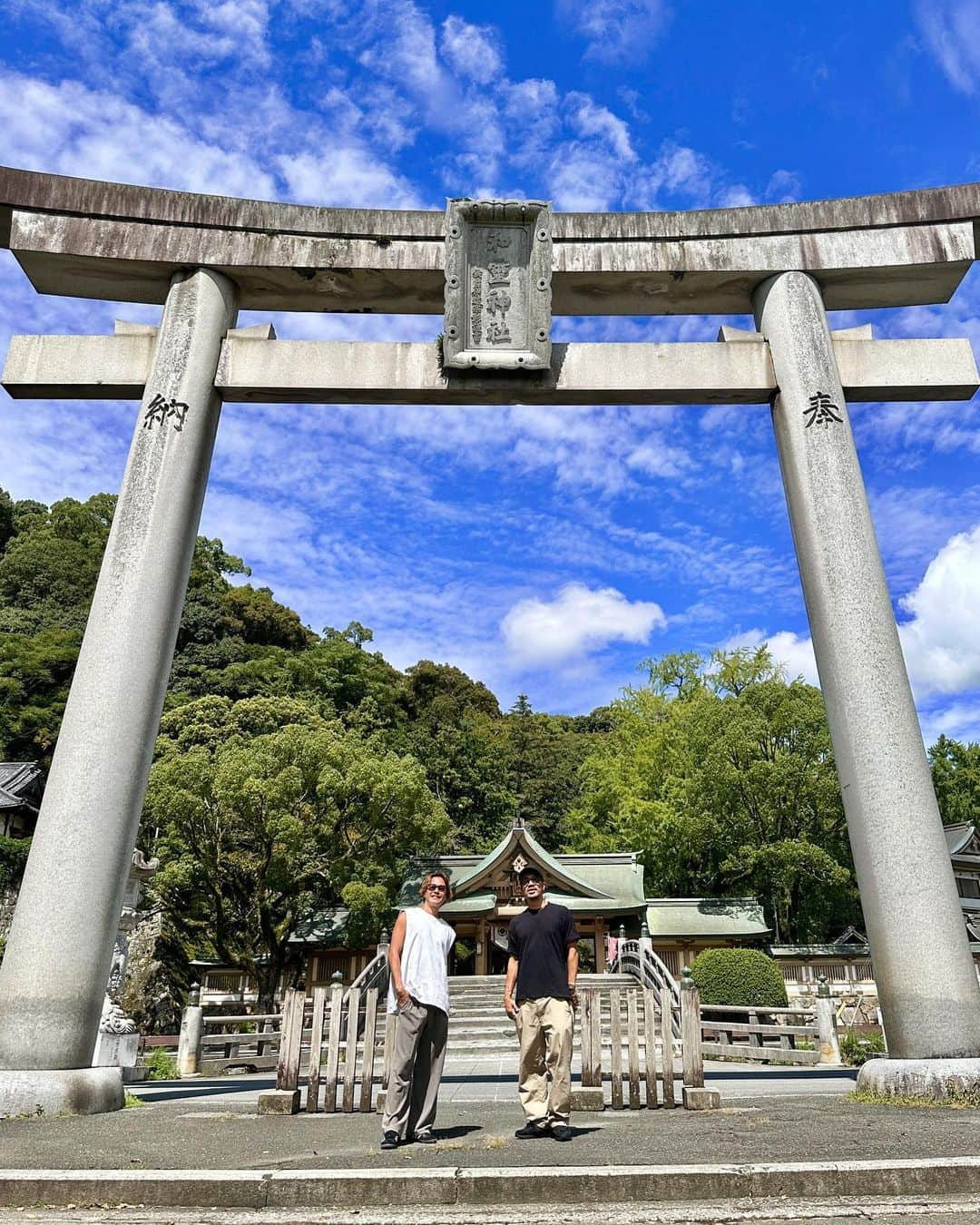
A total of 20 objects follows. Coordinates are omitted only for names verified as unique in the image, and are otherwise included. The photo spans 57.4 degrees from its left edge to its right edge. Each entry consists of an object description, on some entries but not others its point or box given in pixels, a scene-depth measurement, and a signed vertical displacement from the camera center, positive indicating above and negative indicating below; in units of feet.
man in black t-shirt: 14.97 +0.59
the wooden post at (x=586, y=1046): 20.22 -0.17
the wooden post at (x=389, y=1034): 16.03 +0.03
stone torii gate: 23.56 +19.00
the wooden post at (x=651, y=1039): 19.61 -0.01
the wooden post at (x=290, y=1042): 20.20 -0.16
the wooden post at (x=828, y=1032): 47.96 +0.43
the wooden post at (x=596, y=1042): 20.17 -0.08
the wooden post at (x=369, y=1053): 19.88 -0.35
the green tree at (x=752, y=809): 98.48 +24.05
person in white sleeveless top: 14.85 +0.43
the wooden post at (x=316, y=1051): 20.03 -0.33
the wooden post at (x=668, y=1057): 19.52 -0.37
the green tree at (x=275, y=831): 73.51 +15.77
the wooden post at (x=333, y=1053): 19.94 -0.38
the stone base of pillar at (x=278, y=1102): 19.79 -1.37
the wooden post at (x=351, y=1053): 19.98 -0.35
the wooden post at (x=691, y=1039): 19.57 +0.00
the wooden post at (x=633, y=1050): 19.63 -0.23
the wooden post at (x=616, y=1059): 19.43 -0.42
